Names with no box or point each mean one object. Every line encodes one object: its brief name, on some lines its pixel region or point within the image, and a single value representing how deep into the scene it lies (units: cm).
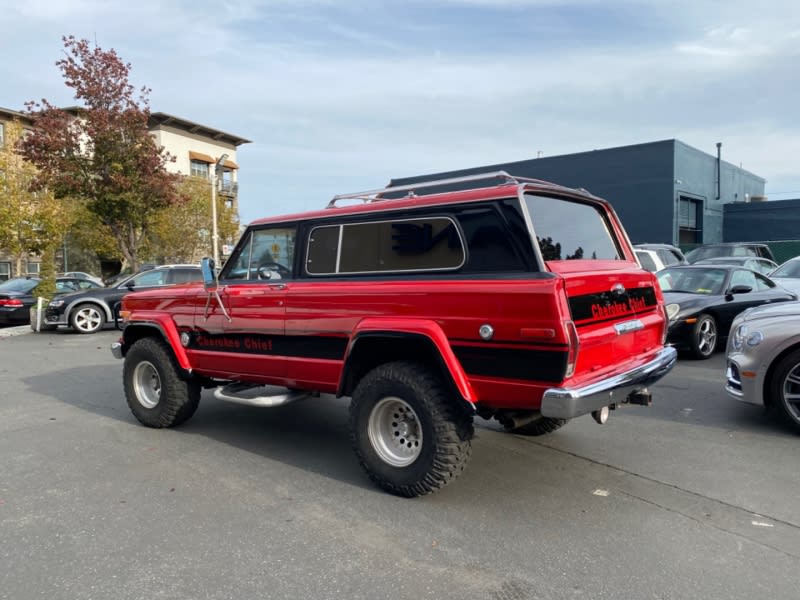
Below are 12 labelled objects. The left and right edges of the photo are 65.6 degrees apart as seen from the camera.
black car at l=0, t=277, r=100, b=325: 1616
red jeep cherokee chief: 368
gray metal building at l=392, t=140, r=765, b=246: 2889
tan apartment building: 4531
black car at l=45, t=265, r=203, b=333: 1445
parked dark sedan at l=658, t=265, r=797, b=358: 902
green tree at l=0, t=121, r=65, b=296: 2753
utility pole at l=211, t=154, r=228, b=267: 2225
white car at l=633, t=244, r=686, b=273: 1347
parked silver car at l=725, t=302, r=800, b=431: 528
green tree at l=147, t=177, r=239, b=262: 3788
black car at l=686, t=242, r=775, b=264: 1914
